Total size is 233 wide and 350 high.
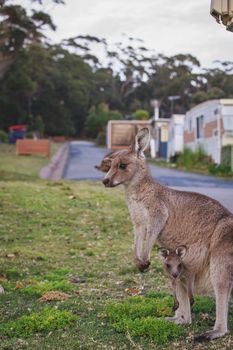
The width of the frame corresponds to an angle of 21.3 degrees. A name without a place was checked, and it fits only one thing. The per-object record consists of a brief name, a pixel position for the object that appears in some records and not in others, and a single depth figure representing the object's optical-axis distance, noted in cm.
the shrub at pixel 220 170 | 2399
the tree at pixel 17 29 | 2530
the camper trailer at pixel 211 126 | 2653
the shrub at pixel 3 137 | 5047
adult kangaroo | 420
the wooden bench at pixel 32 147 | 3192
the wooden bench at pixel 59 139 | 6752
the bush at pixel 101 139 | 6114
